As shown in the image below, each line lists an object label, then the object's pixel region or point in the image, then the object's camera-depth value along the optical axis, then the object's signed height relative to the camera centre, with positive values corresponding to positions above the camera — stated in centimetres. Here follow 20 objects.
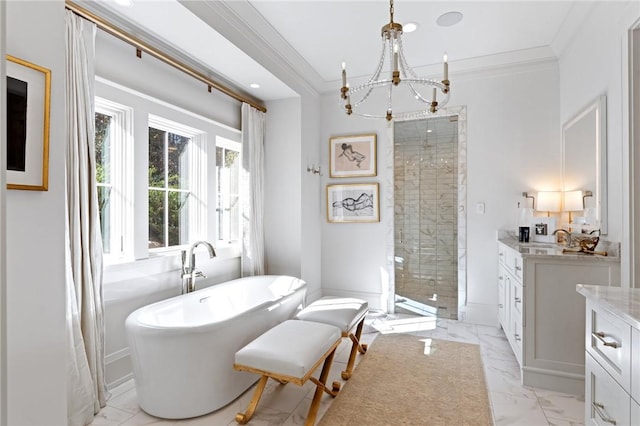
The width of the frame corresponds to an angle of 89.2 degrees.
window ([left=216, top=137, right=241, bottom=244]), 341 +26
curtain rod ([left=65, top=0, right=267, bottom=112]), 188 +116
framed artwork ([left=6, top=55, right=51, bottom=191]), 105 +30
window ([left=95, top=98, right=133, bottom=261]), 230 +27
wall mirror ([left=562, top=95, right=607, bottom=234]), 228 +46
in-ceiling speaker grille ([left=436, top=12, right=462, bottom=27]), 258 +159
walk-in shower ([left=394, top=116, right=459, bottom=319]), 365 +0
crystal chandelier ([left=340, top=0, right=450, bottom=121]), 169 +80
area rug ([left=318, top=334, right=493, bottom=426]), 193 -120
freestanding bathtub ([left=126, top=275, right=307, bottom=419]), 182 -85
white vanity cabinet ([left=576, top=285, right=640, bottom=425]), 102 -50
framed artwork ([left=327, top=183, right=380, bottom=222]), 394 +14
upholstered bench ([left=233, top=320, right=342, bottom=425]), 173 -80
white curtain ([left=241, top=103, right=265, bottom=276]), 344 +21
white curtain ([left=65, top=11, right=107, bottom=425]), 181 -16
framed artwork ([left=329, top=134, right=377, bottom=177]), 394 +72
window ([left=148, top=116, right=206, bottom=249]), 270 +26
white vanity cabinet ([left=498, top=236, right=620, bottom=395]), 211 -66
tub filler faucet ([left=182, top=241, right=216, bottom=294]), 273 -47
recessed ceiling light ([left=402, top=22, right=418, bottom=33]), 271 +160
